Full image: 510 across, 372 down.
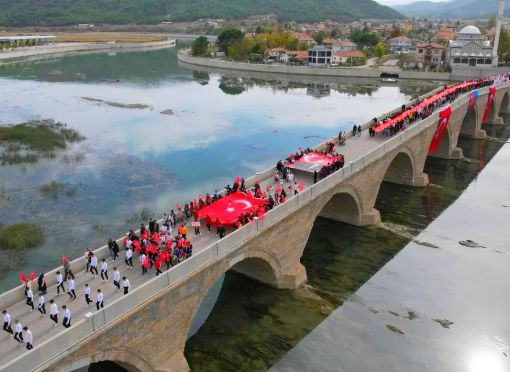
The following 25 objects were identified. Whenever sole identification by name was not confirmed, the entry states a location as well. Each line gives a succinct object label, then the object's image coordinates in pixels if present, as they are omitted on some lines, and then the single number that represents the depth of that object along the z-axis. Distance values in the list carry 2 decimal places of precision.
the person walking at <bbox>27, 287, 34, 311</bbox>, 15.54
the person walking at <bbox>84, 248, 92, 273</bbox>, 17.58
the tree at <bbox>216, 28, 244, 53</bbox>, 124.60
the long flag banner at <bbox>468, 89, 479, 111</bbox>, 47.69
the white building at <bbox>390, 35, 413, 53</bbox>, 136.00
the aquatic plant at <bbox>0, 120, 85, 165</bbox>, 43.66
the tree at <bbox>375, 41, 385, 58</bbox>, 121.30
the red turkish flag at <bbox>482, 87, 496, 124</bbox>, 54.48
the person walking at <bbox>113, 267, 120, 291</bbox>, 16.48
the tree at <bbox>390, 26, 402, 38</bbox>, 154.76
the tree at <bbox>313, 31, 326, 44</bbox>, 141.70
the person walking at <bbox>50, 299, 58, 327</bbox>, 14.61
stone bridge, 13.65
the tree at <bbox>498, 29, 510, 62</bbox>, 97.78
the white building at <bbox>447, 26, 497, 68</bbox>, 94.88
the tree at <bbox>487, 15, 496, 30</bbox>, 159.32
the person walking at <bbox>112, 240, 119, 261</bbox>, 18.53
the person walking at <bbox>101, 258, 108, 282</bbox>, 17.07
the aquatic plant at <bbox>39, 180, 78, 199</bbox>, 35.59
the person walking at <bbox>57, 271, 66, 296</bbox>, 16.34
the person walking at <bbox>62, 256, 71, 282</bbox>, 16.66
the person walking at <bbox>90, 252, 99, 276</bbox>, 17.61
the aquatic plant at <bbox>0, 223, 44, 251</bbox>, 27.47
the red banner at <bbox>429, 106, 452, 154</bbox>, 39.50
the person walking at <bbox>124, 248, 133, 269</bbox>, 18.00
